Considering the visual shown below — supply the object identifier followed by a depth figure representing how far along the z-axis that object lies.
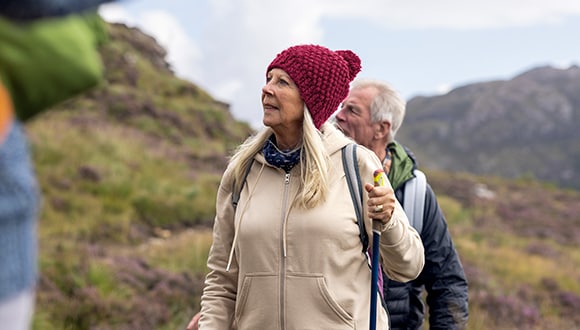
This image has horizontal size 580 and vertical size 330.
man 3.44
